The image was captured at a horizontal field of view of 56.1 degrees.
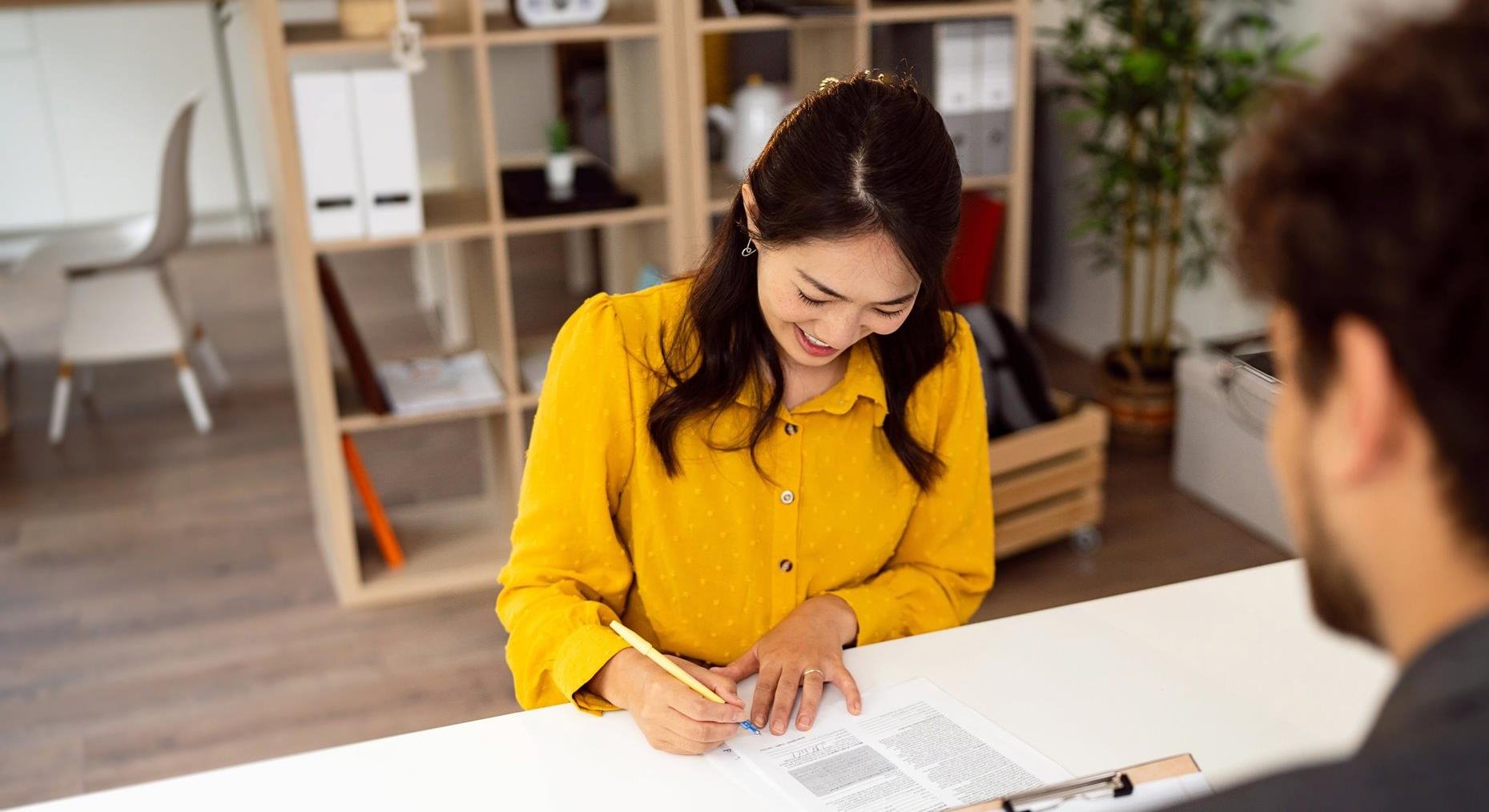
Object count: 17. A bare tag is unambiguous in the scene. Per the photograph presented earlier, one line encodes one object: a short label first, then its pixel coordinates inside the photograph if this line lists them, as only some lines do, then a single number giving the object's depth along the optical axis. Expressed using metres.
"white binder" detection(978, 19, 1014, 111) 3.22
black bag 3.17
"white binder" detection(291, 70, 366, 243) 2.78
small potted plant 3.11
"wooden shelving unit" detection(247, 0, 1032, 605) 2.88
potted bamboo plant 3.39
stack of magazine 3.06
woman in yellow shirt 1.35
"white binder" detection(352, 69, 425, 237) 2.84
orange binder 3.17
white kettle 3.18
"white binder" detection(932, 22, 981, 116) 3.20
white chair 4.09
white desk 1.19
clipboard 1.09
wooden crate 3.08
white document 1.16
